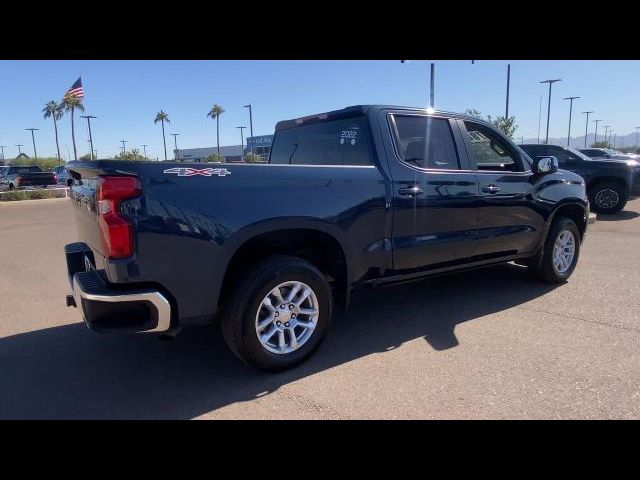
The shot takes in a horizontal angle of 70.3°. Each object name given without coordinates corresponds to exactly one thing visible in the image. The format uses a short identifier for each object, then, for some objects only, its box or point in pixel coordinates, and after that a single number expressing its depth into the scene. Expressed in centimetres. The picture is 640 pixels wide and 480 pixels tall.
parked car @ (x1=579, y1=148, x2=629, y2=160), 2078
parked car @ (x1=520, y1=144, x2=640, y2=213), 1143
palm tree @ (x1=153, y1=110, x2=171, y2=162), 8244
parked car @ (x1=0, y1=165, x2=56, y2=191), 2464
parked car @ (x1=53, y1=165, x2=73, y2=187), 2709
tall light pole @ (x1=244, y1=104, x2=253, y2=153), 5083
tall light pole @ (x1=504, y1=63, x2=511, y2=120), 2838
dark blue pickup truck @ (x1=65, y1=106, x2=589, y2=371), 273
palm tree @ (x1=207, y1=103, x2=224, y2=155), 8206
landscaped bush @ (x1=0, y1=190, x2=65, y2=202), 2027
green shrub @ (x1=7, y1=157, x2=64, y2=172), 6004
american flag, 2597
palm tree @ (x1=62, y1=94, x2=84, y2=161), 5085
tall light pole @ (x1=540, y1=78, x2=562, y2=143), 3852
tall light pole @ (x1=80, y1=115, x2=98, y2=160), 5967
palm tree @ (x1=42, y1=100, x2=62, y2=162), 7356
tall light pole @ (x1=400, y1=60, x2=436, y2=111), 1608
